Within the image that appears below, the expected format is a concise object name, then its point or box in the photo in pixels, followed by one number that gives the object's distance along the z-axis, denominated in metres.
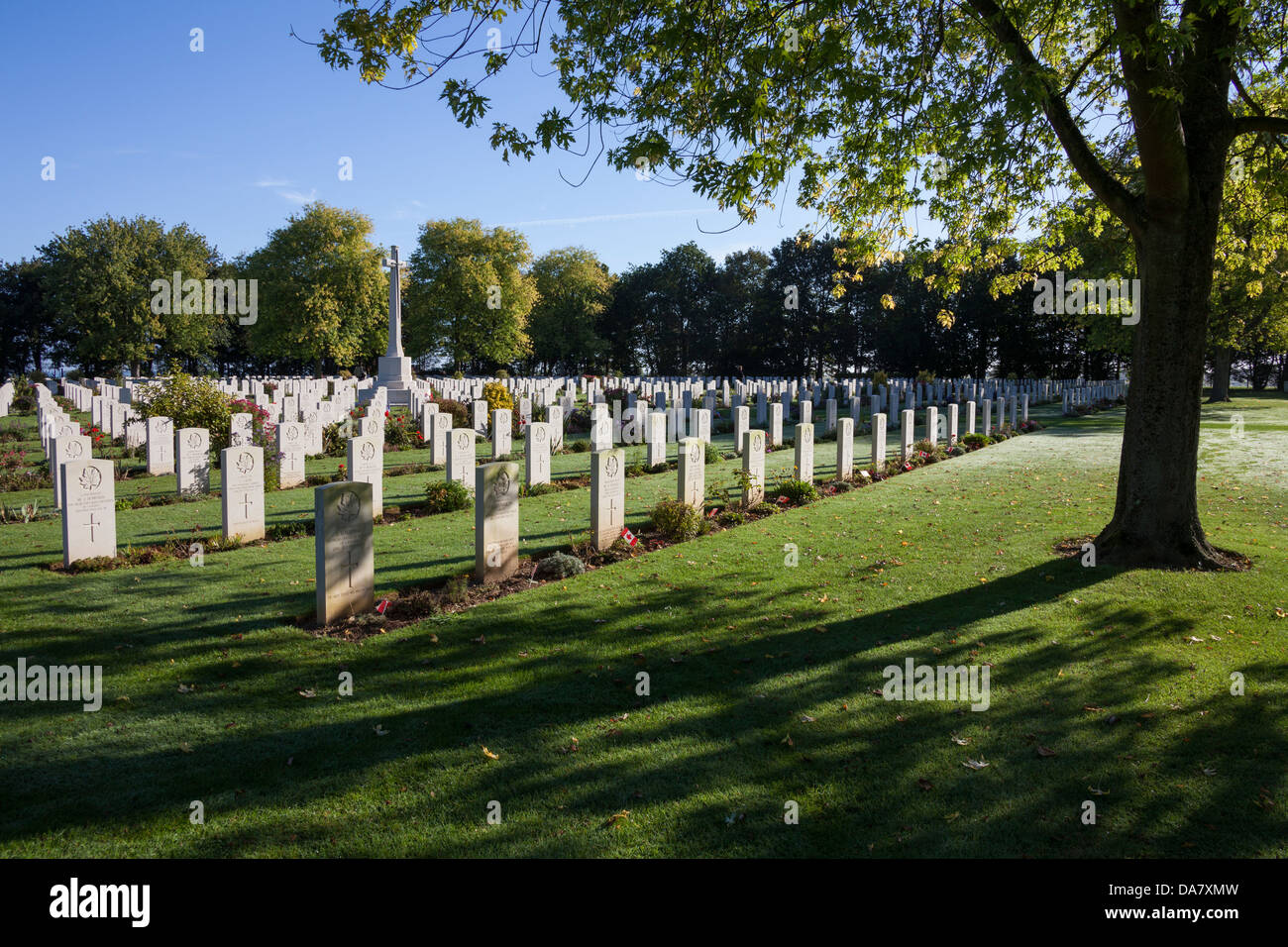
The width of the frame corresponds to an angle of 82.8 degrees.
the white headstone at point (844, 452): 13.91
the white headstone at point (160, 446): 13.86
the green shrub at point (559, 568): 7.82
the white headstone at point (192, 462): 11.55
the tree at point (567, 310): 63.50
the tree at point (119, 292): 45.69
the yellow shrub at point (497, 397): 22.61
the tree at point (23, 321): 58.75
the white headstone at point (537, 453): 12.80
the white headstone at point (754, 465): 11.58
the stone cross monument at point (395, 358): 27.16
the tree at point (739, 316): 66.44
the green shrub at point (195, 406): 14.38
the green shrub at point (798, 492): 12.01
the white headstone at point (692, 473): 10.17
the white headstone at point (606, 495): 8.83
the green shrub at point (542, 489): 12.55
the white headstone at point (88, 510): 7.52
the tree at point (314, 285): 47.00
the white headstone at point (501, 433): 15.26
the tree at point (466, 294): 52.47
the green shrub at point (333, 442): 17.23
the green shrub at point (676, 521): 9.52
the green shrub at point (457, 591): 6.83
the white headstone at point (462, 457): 11.87
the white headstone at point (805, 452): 12.98
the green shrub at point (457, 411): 21.52
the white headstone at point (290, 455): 13.01
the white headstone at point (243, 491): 8.69
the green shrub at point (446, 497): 11.05
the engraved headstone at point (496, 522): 7.40
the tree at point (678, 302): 69.56
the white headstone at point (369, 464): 10.16
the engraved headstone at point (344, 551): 6.14
